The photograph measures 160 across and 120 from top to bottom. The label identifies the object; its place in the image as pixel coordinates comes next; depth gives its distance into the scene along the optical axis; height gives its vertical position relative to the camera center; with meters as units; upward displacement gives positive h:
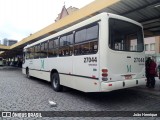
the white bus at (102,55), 4.04 +0.19
